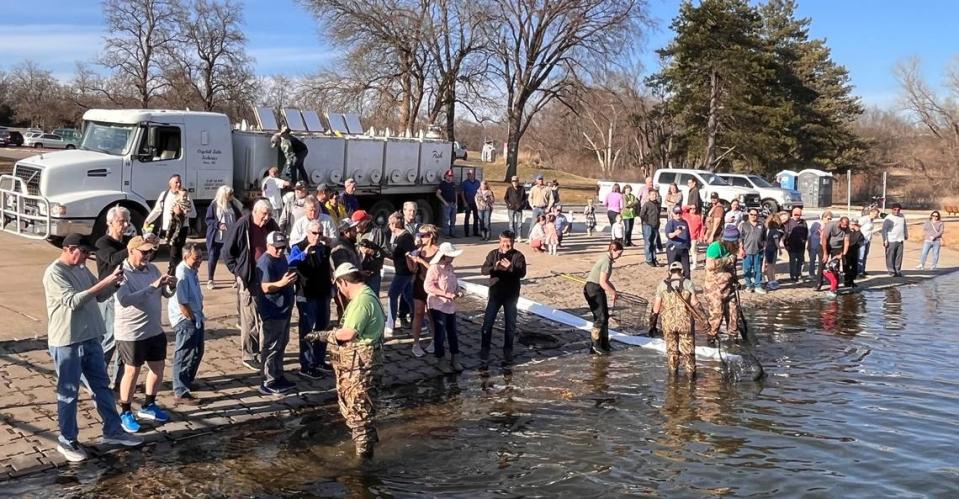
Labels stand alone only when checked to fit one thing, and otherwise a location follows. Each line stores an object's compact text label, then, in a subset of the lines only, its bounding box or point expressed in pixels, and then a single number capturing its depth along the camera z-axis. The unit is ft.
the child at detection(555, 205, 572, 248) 64.03
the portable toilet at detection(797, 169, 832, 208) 136.56
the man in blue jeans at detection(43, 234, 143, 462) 20.48
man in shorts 22.85
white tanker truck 46.21
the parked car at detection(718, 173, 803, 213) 102.27
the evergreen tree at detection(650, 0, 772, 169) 154.10
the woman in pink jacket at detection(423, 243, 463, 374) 31.91
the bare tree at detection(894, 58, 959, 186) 198.08
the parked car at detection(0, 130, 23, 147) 185.24
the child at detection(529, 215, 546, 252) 62.44
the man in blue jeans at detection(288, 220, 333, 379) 28.84
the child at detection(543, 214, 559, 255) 61.67
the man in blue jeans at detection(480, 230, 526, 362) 33.78
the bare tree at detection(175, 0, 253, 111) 162.09
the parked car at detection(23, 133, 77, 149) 185.06
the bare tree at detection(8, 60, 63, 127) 234.58
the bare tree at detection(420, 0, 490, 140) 126.21
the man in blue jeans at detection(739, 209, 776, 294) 52.85
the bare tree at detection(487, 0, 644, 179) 132.46
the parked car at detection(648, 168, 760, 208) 102.63
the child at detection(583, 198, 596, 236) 73.22
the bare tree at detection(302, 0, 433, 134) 122.31
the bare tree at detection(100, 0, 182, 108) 157.69
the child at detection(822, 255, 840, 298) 56.54
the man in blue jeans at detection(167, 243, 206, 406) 25.14
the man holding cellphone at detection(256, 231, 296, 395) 26.73
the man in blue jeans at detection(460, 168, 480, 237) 67.10
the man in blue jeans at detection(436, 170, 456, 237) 65.21
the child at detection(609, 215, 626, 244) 65.82
